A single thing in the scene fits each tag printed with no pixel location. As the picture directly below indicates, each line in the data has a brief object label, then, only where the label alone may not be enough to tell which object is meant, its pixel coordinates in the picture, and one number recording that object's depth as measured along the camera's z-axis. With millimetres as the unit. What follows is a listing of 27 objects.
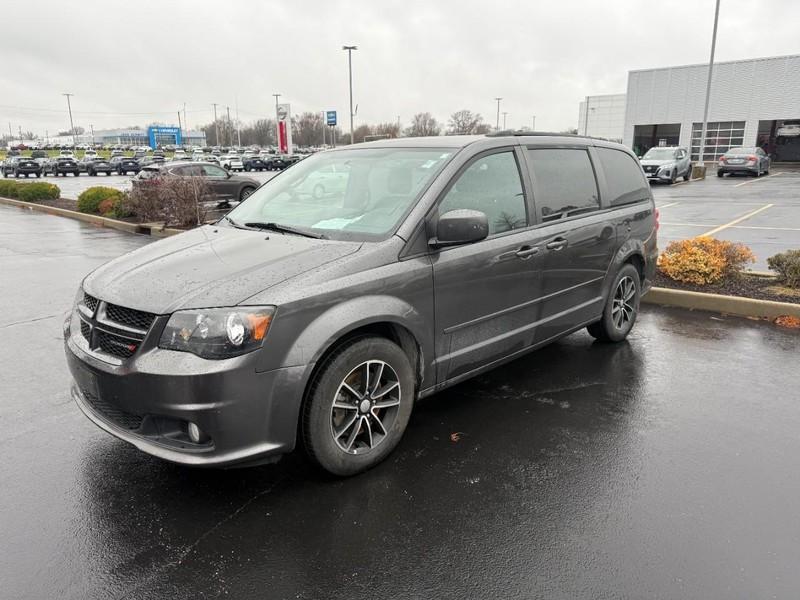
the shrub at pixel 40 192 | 20359
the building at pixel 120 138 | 150038
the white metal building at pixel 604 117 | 61781
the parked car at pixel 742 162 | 30578
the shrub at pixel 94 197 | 15861
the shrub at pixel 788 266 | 6656
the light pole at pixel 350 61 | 49188
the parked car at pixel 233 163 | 52106
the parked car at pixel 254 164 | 53625
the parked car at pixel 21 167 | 42781
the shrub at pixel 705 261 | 6949
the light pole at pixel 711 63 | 30562
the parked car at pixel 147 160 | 49516
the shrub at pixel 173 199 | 12750
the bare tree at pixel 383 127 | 77344
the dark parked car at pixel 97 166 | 47500
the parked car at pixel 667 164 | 26578
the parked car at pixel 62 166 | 45531
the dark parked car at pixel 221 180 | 17067
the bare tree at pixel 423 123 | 77812
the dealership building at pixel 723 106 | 41188
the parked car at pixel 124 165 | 48562
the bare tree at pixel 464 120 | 73094
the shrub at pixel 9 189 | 22438
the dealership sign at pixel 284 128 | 48494
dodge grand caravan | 2814
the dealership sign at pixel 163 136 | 102062
